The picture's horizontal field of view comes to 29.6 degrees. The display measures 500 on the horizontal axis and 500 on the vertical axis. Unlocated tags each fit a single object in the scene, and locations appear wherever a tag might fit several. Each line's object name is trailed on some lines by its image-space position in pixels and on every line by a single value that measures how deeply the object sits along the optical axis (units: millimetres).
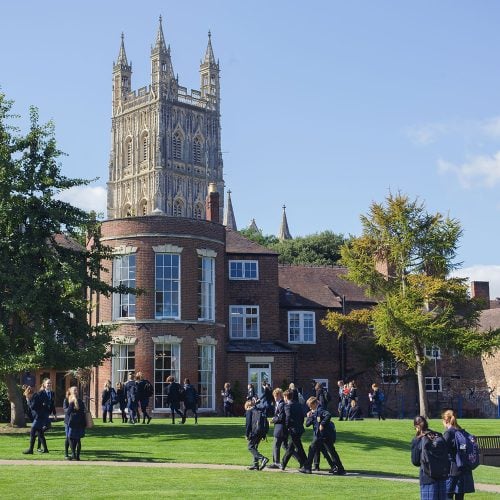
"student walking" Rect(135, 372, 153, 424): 31922
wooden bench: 30000
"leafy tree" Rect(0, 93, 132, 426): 29070
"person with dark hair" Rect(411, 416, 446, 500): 14852
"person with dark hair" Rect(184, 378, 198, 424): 31922
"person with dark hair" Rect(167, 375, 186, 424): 31766
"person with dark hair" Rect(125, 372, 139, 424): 31891
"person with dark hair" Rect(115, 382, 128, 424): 32969
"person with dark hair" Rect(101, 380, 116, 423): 33438
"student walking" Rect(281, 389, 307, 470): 20781
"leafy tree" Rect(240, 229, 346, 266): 90375
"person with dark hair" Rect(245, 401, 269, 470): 20938
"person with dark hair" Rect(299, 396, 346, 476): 20328
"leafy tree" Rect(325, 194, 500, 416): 42594
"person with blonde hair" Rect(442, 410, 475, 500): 15750
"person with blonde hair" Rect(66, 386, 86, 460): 21922
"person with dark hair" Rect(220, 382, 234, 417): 35928
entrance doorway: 44062
